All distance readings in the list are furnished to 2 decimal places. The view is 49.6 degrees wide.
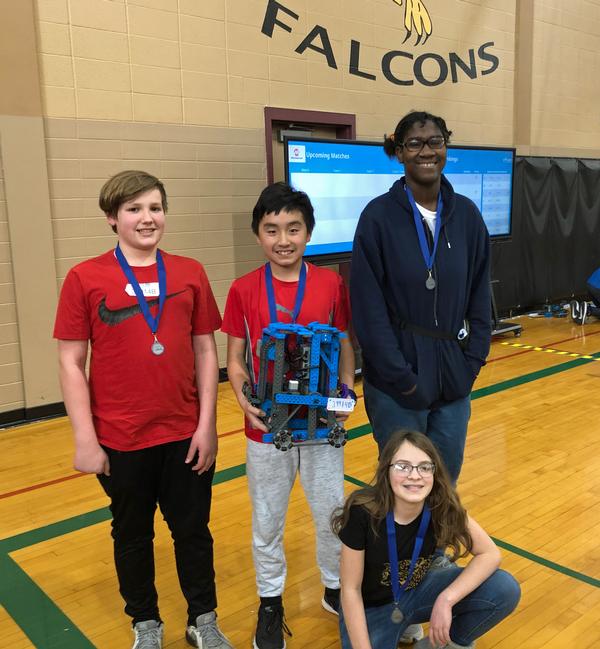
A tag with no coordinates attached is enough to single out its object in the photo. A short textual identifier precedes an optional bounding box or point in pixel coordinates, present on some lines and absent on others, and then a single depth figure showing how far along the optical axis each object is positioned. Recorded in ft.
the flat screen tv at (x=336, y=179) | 16.06
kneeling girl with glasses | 5.38
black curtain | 24.80
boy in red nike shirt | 5.68
